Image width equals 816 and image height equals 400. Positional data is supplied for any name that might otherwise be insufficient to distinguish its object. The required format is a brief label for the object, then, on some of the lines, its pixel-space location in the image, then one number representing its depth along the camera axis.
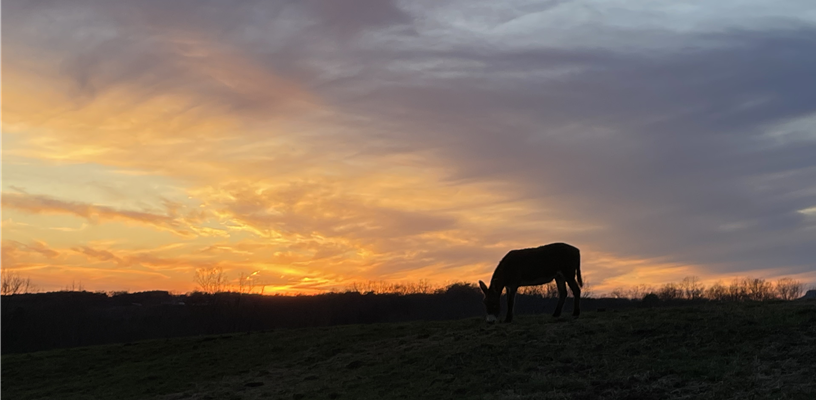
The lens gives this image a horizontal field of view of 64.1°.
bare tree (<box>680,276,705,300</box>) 54.09
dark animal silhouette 24.91
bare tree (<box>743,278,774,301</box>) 41.66
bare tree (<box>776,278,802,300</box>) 47.06
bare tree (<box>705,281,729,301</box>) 50.72
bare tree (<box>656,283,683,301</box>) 53.38
